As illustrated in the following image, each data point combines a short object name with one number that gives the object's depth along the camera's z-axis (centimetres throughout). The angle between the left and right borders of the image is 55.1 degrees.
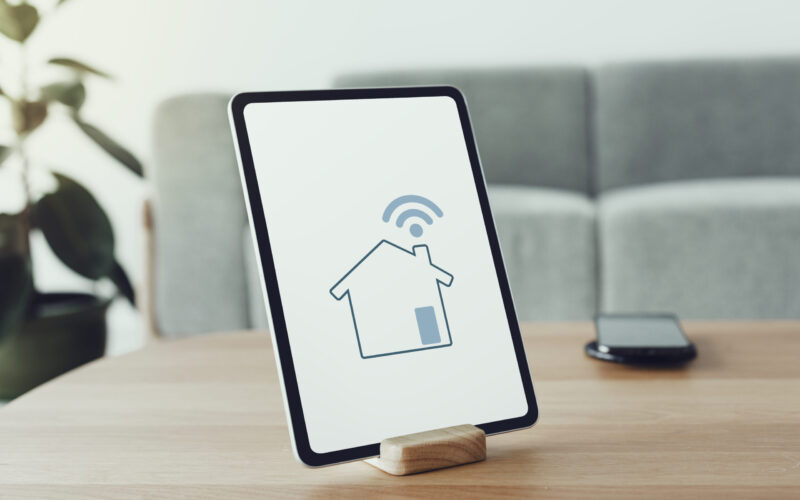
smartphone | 62
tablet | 43
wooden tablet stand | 41
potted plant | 176
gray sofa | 163
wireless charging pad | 62
